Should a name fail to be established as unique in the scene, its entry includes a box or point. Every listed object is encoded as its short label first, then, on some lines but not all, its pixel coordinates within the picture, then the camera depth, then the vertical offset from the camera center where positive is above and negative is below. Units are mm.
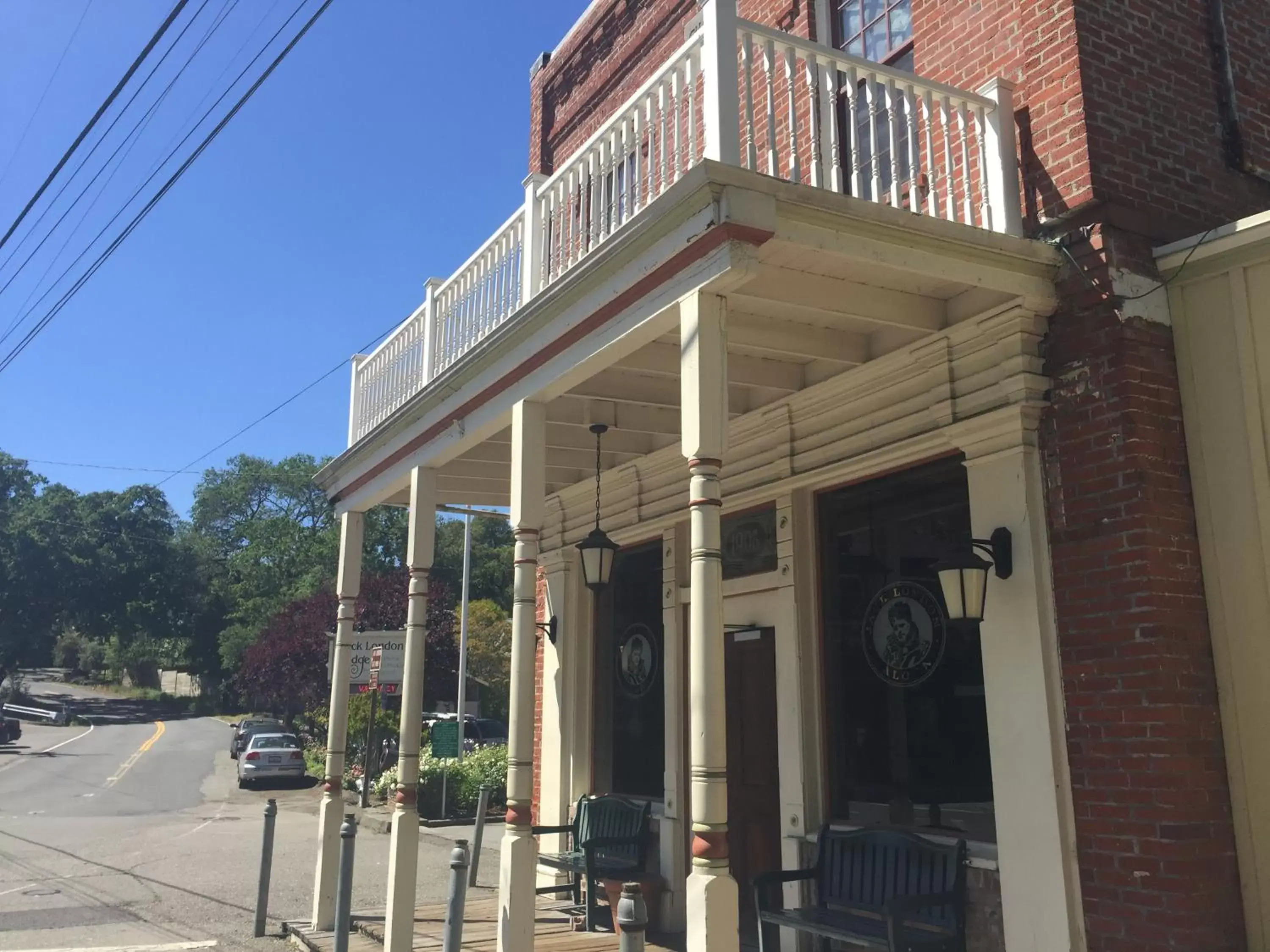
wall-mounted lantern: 5910 +845
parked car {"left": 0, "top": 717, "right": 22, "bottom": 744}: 41062 +51
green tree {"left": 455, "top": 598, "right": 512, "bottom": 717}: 42188 +3318
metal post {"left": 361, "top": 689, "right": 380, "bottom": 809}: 20847 -695
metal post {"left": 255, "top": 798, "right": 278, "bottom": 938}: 9086 -1215
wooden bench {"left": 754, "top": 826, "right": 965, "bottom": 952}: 5848 -899
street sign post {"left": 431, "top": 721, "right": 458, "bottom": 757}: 15891 -103
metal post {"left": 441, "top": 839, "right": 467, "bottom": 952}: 5898 -915
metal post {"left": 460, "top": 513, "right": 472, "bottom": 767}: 19938 +1812
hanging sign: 12461 +823
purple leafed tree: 32312 +2631
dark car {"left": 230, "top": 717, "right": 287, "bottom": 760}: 34344 +98
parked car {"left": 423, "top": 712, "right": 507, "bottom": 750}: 29188 +52
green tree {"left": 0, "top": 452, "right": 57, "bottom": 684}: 61844 +7833
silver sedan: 27438 -722
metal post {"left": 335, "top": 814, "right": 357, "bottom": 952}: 7406 -1000
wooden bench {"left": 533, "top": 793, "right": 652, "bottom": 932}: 8711 -921
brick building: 5297 +1897
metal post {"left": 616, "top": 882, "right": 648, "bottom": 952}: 4266 -729
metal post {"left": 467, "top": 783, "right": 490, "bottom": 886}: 12745 -1130
